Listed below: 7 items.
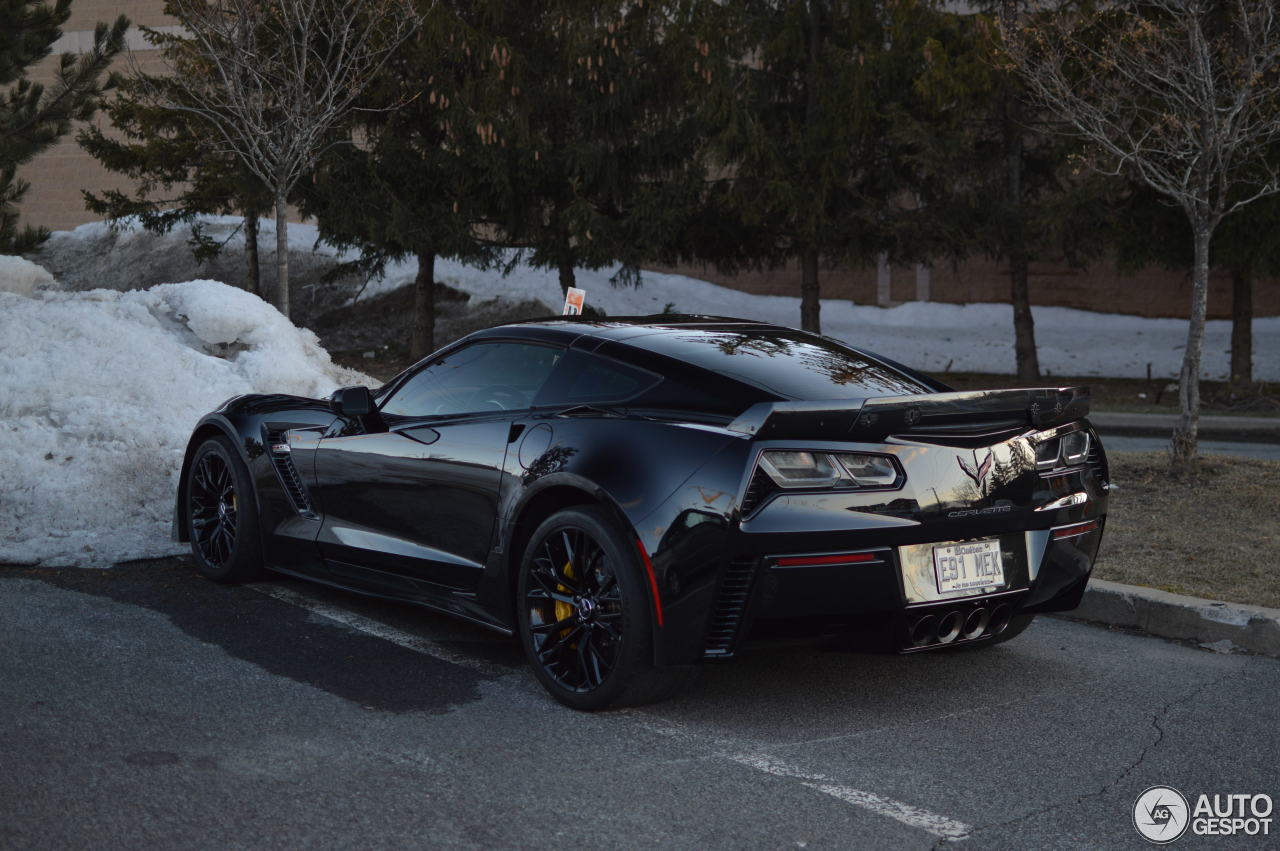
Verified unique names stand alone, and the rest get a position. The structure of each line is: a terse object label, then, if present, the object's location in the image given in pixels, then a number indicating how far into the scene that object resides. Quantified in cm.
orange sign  990
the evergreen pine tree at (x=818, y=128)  2183
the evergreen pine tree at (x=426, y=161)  2158
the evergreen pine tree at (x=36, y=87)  1839
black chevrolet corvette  427
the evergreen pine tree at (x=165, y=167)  2523
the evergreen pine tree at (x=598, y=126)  2170
